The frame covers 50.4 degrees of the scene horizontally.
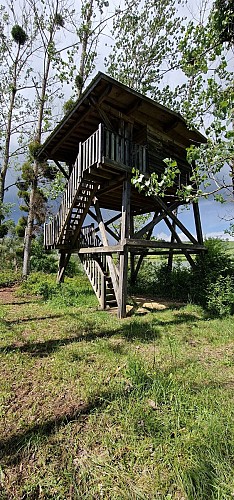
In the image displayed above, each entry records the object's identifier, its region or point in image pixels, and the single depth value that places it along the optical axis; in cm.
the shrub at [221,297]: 678
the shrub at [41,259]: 1445
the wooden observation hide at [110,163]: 620
